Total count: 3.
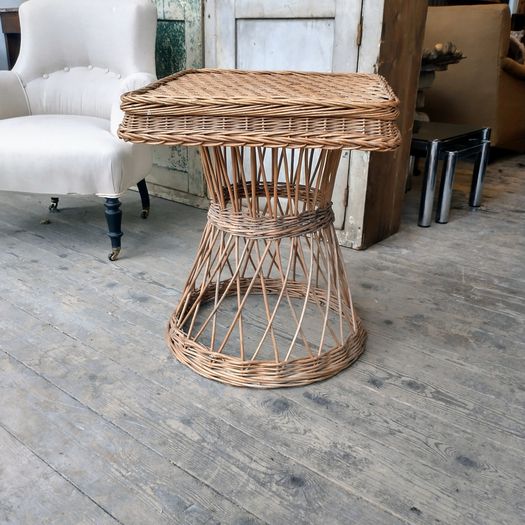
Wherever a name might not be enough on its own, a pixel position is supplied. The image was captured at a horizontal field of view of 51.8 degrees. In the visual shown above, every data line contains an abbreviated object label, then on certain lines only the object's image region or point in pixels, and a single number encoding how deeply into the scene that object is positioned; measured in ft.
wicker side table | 3.29
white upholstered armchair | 5.71
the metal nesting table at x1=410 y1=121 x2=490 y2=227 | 7.35
